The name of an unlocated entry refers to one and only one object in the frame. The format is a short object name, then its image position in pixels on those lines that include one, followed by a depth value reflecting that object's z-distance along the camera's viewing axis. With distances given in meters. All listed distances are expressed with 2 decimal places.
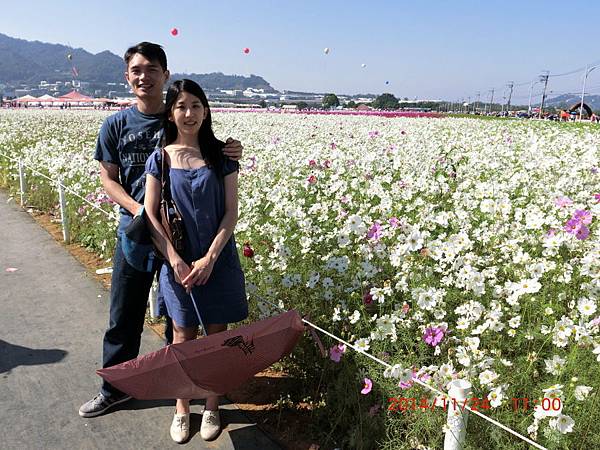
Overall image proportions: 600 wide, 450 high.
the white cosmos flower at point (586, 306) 2.32
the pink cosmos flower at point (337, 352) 2.56
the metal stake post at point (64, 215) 6.28
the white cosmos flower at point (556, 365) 2.11
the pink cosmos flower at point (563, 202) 3.61
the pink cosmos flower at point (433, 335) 2.38
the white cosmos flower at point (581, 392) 1.96
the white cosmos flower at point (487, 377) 2.10
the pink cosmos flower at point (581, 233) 2.91
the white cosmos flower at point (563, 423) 1.85
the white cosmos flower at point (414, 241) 2.96
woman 2.43
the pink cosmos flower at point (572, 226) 2.94
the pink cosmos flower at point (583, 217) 2.97
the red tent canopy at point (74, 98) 92.09
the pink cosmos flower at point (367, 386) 2.36
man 2.67
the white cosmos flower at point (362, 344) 2.56
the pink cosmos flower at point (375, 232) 3.20
